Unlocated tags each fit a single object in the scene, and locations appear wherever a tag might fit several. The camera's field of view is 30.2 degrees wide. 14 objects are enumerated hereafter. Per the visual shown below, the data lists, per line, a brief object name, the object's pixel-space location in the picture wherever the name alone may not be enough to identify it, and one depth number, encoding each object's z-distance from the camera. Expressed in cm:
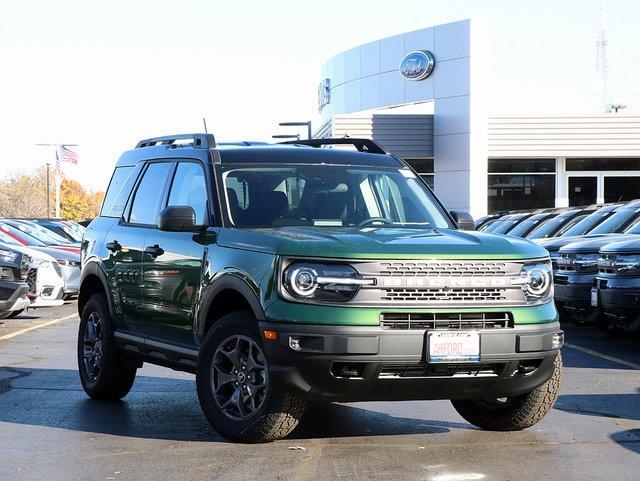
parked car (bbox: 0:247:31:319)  1603
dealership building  4244
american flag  6194
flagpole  6133
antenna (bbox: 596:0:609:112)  7659
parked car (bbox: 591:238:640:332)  1272
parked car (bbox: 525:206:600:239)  1992
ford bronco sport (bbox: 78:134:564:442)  684
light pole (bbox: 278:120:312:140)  4045
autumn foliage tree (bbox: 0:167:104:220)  10700
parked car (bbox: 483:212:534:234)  2275
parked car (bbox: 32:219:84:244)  2748
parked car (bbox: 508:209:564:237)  2147
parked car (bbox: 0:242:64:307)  1950
